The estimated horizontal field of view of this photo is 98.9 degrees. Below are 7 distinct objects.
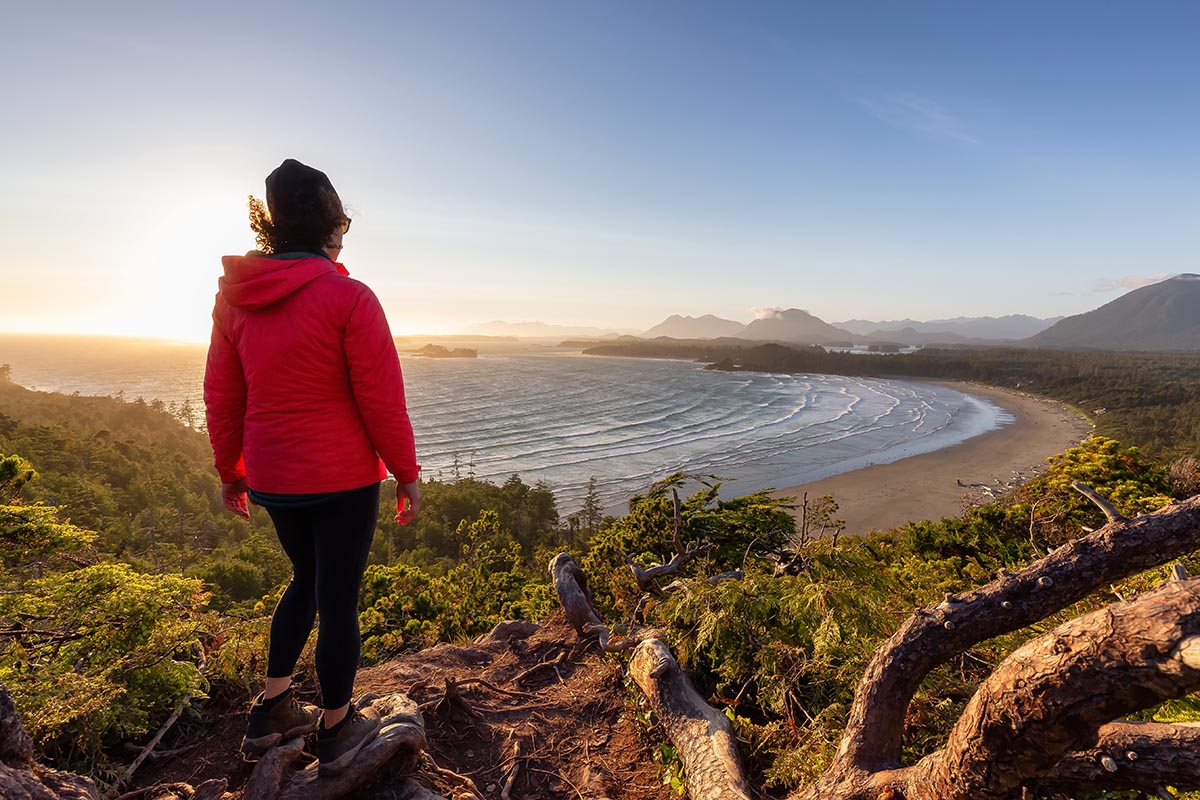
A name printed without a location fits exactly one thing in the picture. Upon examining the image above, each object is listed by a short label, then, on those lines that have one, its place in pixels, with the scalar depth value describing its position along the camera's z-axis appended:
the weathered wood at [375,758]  1.93
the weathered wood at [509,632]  4.77
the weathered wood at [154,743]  2.16
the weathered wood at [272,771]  1.92
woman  1.69
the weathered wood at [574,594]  4.63
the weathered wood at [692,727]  2.44
